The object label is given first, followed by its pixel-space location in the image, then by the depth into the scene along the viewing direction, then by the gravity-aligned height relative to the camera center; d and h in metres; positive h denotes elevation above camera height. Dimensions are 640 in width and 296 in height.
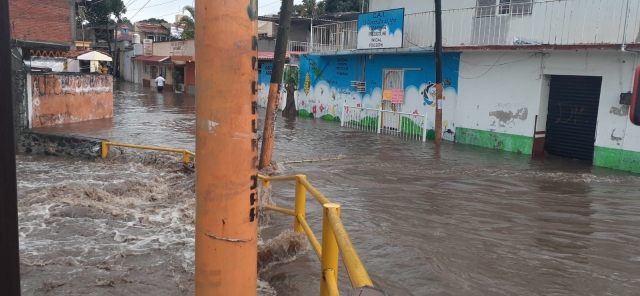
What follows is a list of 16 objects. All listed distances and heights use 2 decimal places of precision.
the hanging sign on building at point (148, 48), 47.84 +2.81
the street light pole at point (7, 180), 2.28 -0.48
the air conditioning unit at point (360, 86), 20.33 +0.05
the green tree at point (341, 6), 40.03 +6.19
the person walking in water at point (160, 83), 39.63 -0.29
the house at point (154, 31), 61.03 +5.64
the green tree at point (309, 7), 38.62 +5.78
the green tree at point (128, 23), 65.61 +7.09
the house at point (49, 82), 15.02 -0.21
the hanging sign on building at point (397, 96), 18.30 -0.26
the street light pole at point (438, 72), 14.17 +0.52
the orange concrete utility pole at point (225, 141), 2.12 -0.24
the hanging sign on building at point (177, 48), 41.03 +2.55
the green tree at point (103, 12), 50.25 +6.41
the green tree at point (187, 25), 46.26 +5.06
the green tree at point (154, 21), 72.00 +8.11
